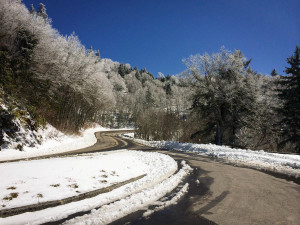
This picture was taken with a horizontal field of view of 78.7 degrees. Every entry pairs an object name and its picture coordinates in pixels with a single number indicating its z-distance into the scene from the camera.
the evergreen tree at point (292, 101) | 21.62
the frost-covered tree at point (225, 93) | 22.17
